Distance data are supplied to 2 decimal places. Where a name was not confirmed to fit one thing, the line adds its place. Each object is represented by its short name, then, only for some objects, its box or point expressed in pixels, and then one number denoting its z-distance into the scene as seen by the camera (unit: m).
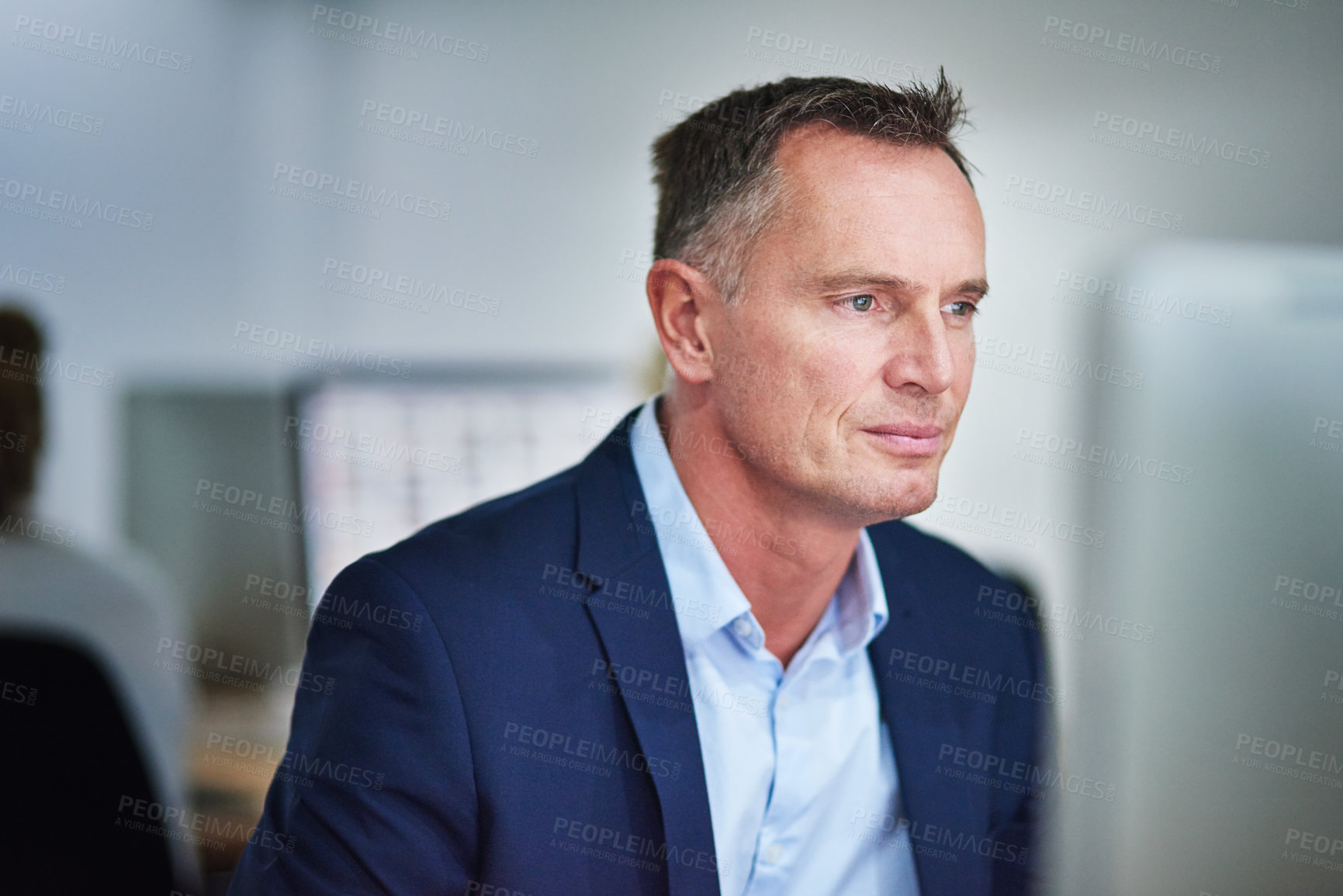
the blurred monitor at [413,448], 2.21
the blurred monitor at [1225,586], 1.65
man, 1.02
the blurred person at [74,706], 1.57
